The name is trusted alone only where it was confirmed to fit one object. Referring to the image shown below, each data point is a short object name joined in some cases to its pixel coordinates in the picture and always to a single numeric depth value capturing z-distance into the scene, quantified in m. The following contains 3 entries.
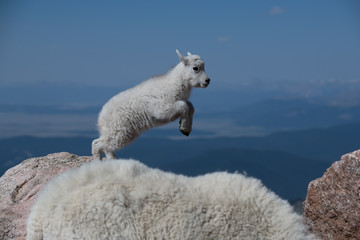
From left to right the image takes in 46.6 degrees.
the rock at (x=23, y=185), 5.73
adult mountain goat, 3.09
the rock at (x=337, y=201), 5.31
